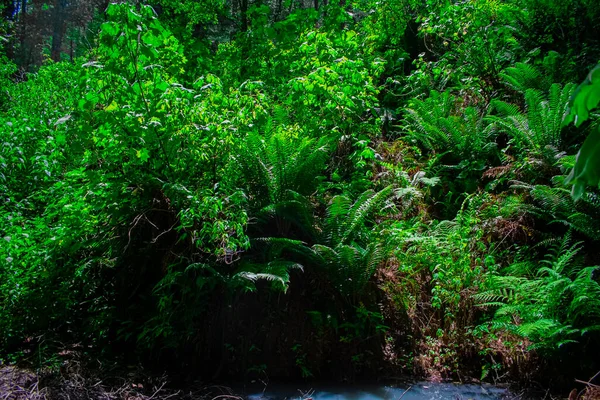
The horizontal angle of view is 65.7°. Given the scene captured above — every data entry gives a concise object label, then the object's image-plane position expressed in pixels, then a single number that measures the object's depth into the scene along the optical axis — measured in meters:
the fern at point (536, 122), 5.52
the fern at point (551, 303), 3.54
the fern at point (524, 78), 6.55
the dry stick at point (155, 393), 3.32
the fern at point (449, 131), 6.13
